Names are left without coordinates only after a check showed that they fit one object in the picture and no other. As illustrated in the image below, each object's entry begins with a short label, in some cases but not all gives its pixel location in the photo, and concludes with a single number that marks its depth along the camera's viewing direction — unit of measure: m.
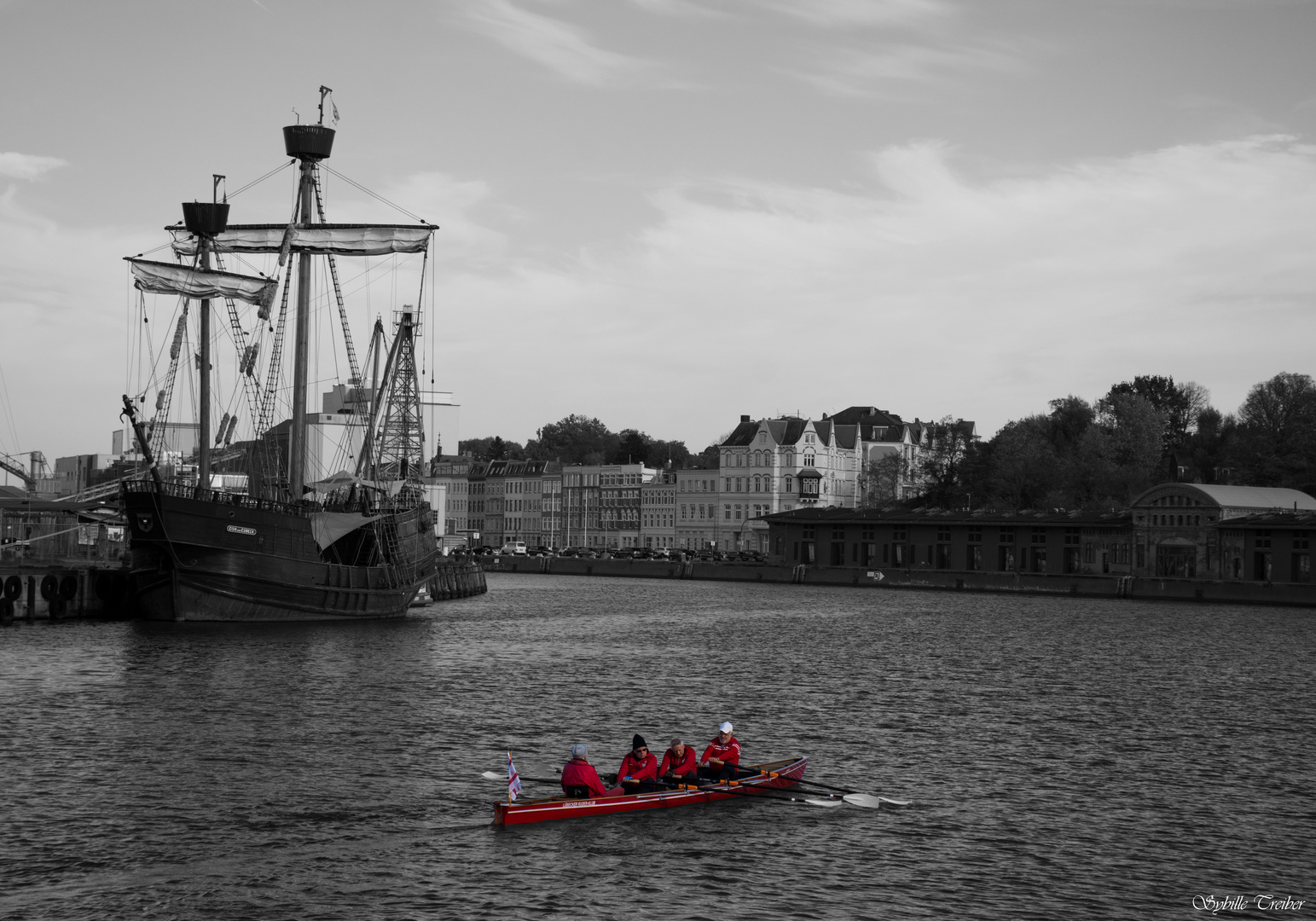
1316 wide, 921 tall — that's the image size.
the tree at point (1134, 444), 143.25
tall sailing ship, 61.22
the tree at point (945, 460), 160.88
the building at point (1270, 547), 108.56
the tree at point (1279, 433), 133.88
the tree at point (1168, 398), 173.75
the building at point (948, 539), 125.62
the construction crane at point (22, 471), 87.12
